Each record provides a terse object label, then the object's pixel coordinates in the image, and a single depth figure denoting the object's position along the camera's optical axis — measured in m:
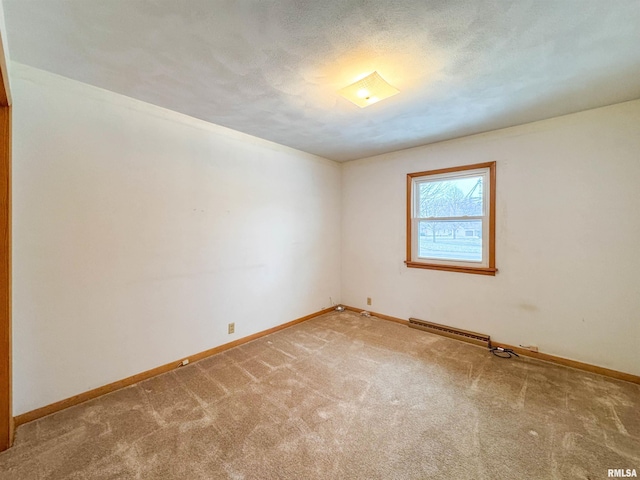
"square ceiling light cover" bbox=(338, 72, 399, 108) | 1.89
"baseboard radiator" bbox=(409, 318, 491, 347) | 3.08
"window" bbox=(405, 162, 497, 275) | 3.12
